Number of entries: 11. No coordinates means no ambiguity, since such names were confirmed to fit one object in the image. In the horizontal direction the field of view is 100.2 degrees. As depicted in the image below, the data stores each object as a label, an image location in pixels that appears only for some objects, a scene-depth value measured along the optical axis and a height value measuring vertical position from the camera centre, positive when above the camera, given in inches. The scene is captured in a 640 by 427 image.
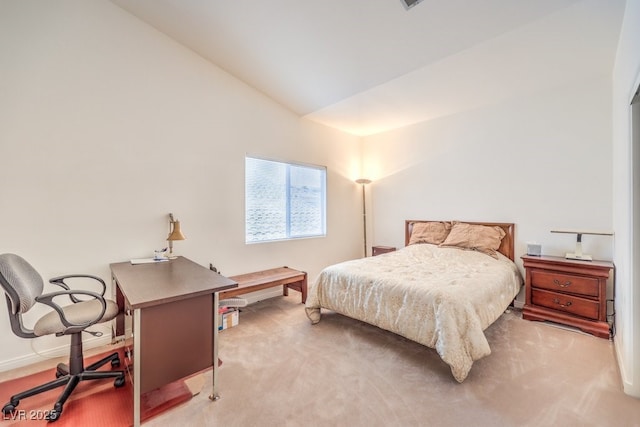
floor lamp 198.1 -2.4
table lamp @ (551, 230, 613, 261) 106.3 -16.9
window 141.3 +7.1
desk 57.4 -26.3
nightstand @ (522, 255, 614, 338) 98.4 -32.2
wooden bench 113.8 -31.6
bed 75.1 -26.8
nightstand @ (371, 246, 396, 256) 179.9 -25.8
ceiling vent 79.2 +62.5
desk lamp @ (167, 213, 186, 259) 104.0 -7.8
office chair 60.0 -26.2
